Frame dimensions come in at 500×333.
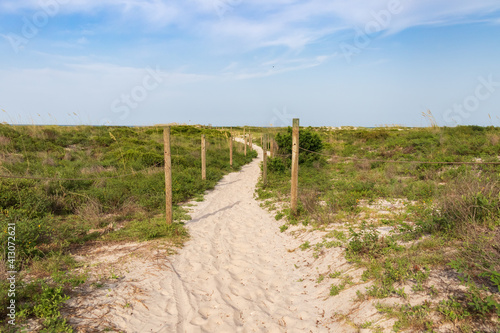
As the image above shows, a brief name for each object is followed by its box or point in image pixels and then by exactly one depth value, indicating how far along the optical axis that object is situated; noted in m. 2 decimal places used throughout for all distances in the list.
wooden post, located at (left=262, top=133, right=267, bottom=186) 11.03
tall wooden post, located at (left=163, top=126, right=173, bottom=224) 6.09
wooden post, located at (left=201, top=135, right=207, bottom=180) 11.92
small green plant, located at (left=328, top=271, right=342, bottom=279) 4.05
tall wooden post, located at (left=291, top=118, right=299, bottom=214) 6.79
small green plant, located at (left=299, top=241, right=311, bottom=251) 5.32
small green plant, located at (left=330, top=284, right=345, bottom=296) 3.67
